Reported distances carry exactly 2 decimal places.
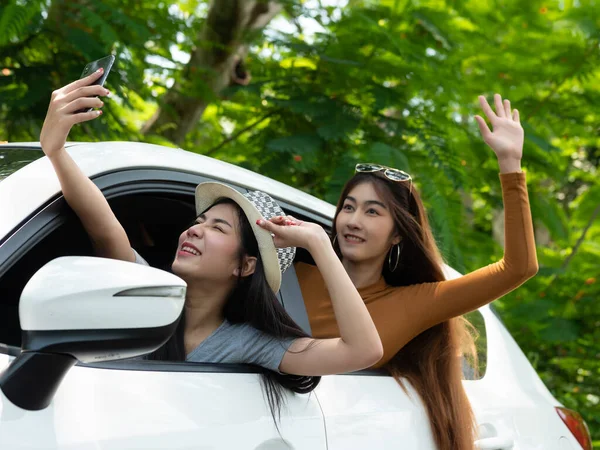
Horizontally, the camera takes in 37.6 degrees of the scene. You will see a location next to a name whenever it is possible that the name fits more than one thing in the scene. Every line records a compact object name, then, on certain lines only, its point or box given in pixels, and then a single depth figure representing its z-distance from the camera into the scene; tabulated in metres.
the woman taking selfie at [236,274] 2.06
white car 1.56
